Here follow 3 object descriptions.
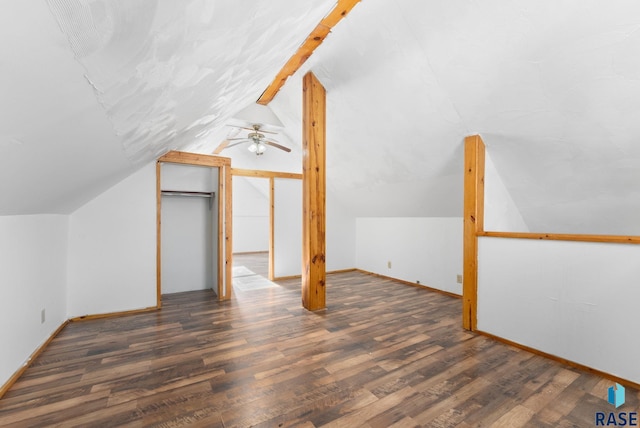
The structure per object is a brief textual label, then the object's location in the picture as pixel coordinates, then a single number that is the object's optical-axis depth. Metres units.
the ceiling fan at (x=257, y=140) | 4.38
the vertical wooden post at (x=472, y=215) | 2.69
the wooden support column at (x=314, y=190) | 3.35
